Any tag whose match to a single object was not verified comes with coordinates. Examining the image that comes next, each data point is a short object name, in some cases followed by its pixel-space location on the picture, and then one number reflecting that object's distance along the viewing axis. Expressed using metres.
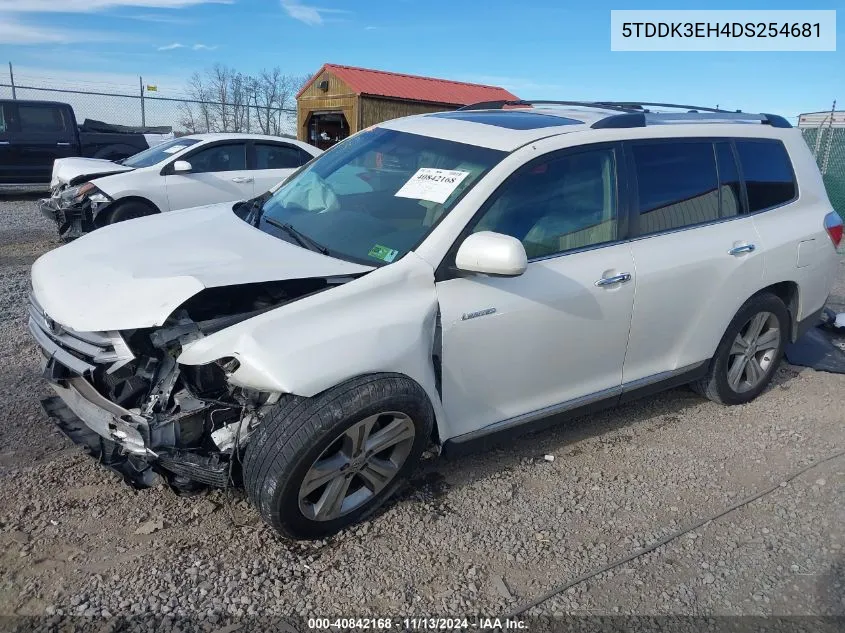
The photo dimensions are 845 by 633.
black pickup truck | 12.32
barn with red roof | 17.31
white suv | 2.59
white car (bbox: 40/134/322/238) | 7.96
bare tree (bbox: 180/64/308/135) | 21.14
